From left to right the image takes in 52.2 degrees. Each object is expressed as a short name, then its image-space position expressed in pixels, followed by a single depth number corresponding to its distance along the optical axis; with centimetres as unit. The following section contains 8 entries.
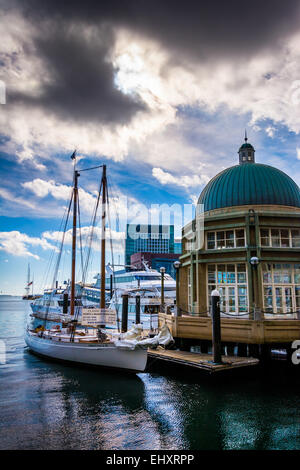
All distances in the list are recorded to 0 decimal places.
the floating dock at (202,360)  1659
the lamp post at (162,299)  3010
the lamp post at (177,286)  2334
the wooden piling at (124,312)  2678
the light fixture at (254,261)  1988
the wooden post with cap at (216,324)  1741
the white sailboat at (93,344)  2020
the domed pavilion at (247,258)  2041
